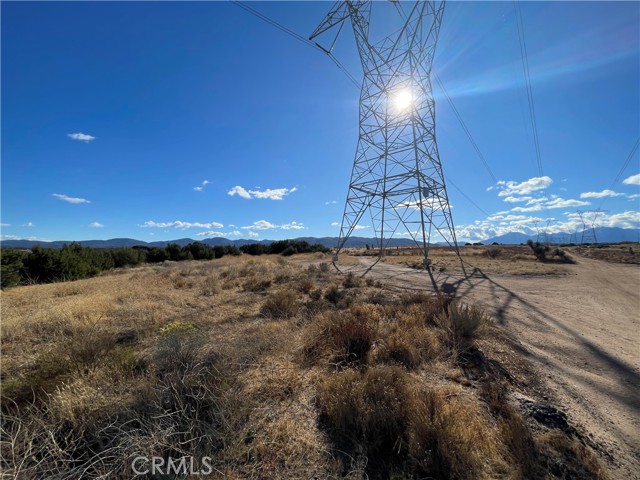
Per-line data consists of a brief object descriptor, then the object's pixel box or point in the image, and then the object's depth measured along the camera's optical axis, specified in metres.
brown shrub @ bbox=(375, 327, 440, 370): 4.82
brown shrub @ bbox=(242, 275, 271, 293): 11.84
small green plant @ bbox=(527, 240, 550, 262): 26.19
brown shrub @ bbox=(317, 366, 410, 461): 2.97
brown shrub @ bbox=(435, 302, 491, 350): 5.70
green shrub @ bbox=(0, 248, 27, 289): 14.13
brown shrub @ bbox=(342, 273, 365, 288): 12.23
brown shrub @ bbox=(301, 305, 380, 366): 4.93
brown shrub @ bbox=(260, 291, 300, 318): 7.71
